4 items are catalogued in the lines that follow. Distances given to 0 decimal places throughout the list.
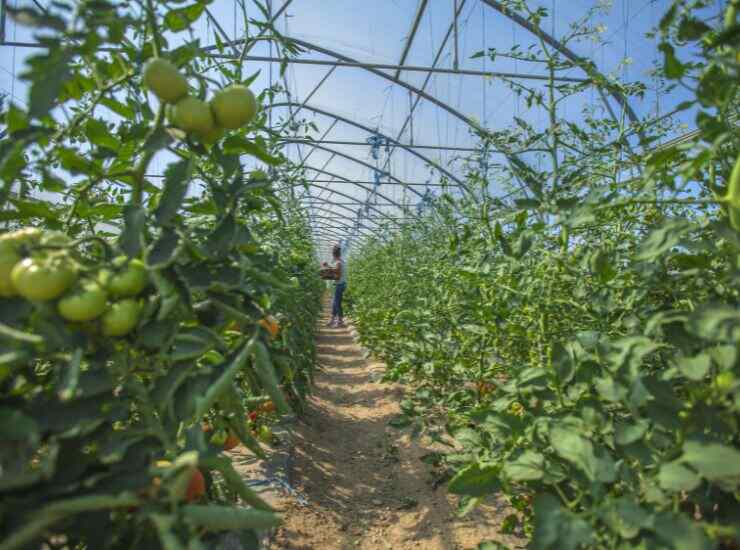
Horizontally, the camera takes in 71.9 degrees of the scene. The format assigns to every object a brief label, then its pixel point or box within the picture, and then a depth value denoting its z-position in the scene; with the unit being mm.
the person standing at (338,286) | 7688
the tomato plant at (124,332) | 541
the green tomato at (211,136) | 762
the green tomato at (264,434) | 2107
